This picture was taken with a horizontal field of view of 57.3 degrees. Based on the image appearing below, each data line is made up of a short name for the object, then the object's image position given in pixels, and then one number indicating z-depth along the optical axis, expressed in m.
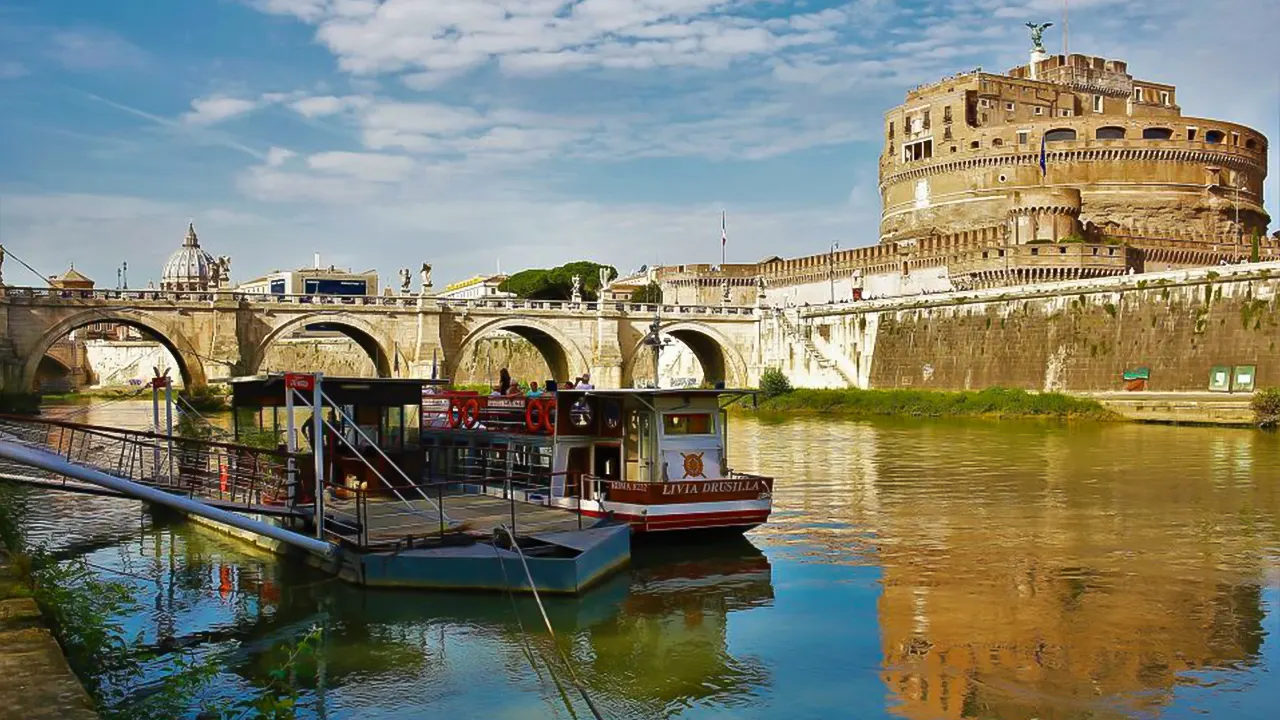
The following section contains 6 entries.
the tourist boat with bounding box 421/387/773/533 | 16.95
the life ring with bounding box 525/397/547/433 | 18.86
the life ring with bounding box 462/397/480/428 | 21.19
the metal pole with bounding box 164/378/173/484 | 20.05
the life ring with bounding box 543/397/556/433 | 18.47
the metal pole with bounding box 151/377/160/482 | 18.67
